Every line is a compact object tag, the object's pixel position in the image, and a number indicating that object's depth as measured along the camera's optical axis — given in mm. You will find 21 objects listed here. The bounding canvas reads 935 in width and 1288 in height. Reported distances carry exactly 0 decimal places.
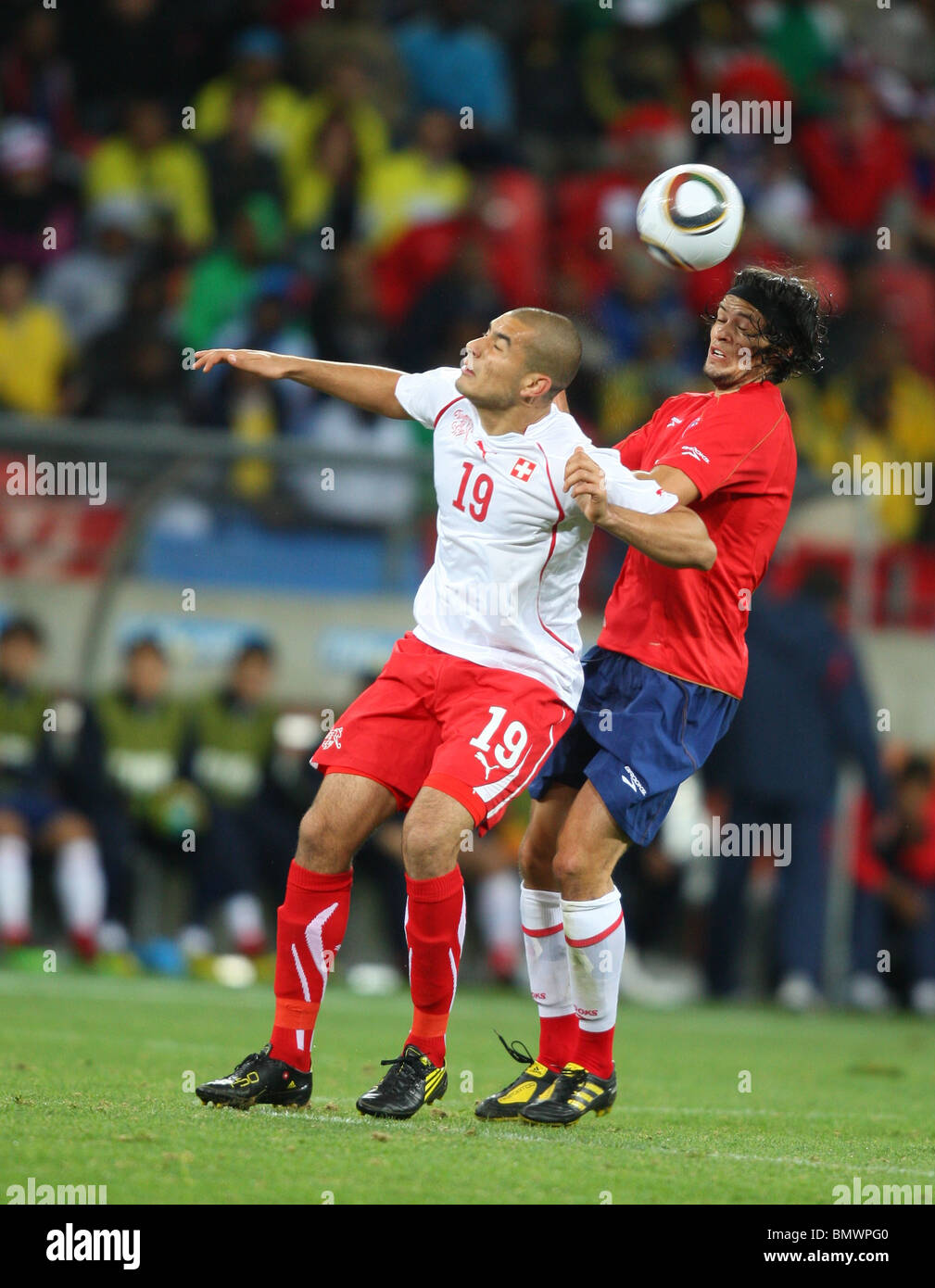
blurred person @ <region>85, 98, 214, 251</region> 13047
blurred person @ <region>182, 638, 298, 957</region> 10422
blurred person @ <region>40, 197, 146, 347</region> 12328
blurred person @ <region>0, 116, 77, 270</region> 12586
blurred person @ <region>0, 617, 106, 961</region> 9977
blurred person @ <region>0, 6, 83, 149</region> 13430
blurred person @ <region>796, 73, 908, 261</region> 16391
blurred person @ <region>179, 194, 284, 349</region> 12484
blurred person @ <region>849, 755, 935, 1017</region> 11461
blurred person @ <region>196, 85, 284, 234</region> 13102
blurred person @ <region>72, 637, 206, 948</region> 10297
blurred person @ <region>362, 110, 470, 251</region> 13773
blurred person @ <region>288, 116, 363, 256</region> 13406
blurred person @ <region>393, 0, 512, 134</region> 15172
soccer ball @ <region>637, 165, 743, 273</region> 5621
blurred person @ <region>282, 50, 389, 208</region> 13570
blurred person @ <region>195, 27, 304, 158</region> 13516
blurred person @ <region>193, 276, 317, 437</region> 11805
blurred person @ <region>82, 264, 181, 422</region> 11625
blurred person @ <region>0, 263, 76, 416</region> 11766
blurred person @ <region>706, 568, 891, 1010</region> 11016
